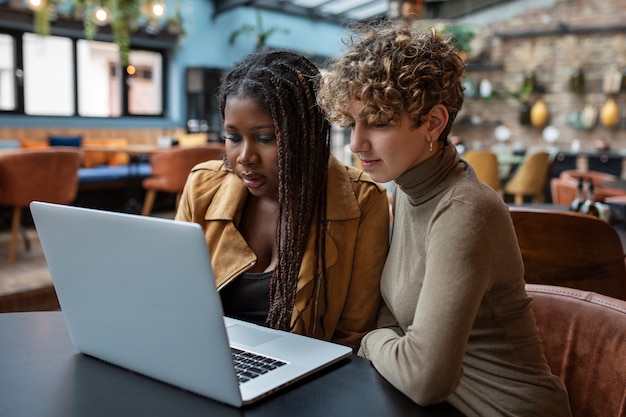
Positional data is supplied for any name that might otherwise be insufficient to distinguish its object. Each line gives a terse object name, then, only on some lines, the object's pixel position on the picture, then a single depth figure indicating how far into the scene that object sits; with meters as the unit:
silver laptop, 0.80
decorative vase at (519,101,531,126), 9.68
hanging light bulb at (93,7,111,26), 7.59
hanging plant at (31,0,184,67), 4.56
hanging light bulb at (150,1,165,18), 7.91
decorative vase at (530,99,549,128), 9.56
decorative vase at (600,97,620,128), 8.91
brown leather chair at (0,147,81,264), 4.90
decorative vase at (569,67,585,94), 9.18
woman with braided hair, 1.32
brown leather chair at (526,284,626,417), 1.14
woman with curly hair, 0.90
